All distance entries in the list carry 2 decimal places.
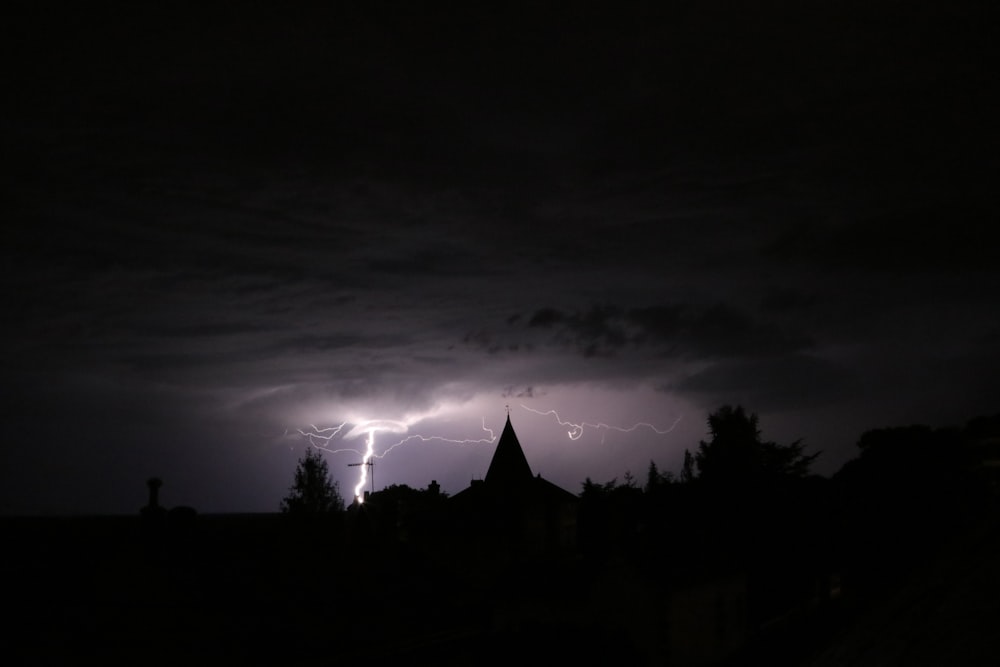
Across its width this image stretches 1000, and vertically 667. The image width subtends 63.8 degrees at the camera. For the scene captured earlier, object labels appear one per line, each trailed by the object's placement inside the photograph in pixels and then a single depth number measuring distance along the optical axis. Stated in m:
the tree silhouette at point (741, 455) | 82.62
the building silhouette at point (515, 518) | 64.88
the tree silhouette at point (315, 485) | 86.91
